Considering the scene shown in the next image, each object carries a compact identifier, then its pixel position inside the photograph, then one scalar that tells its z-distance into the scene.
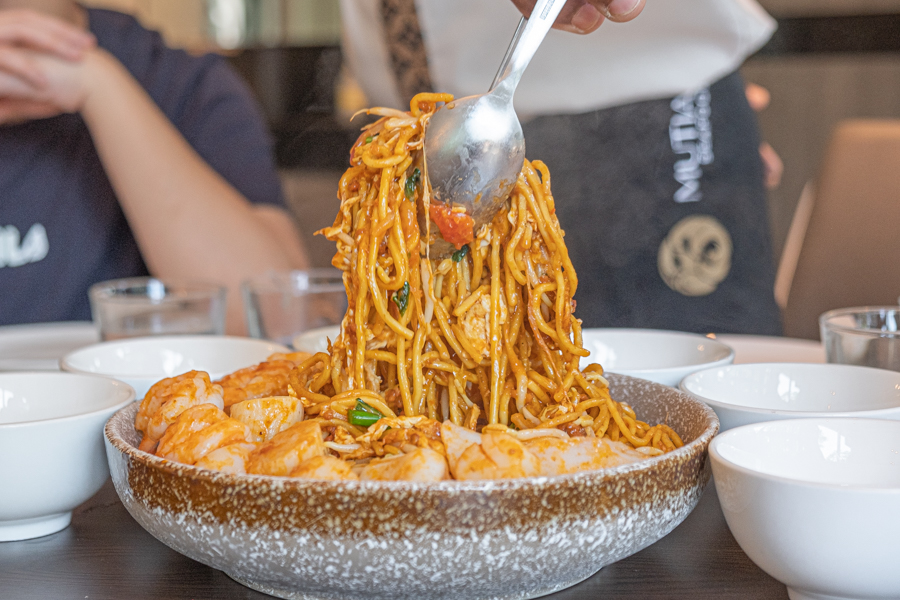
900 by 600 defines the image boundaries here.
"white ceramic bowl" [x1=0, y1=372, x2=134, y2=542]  0.74
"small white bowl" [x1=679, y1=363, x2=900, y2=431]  0.91
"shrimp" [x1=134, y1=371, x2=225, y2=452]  0.78
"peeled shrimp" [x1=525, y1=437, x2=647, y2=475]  0.66
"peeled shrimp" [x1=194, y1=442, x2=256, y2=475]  0.66
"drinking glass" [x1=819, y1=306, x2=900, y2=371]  1.00
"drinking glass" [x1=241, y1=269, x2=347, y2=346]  1.41
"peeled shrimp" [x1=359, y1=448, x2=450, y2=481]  0.61
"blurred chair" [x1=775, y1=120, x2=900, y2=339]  2.36
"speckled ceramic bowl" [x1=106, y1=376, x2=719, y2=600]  0.56
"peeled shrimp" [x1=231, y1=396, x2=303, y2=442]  0.79
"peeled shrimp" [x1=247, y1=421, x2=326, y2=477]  0.64
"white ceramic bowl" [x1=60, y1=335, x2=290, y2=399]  1.17
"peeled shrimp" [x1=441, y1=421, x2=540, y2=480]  0.62
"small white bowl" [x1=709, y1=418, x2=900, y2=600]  0.57
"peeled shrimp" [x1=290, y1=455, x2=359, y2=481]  0.61
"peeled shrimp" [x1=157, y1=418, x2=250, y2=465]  0.69
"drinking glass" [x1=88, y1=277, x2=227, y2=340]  1.36
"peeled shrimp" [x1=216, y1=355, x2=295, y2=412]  0.90
